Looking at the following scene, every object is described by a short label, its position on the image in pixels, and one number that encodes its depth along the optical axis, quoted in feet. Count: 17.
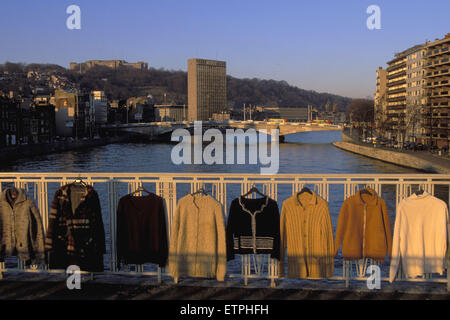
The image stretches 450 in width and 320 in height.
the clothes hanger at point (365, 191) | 13.15
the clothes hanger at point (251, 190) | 13.34
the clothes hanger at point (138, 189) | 13.84
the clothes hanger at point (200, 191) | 13.35
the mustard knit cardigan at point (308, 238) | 13.24
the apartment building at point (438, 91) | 159.84
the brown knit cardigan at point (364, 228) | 13.10
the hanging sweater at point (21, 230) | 14.08
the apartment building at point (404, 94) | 170.40
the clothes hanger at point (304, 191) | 13.22
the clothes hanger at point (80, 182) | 13.93
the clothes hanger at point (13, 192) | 14.17
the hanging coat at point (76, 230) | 13.78
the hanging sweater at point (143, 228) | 13.67
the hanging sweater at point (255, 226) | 13.30
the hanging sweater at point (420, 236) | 13.04
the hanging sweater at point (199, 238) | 13.30
